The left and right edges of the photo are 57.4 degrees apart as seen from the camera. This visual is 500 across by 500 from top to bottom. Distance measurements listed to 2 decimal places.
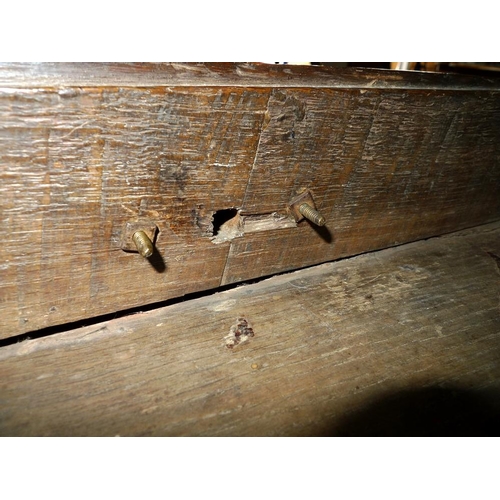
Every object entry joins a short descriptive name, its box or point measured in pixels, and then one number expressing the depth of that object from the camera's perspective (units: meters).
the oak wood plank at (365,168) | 0.16
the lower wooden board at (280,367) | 0.13
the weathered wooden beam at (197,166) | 0.12
